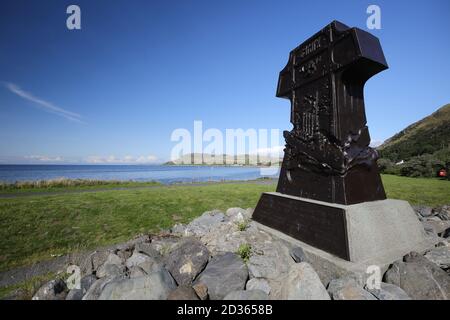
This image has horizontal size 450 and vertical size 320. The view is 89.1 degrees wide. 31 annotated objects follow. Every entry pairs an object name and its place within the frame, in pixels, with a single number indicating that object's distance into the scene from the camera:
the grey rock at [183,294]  2.95
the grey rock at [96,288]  3.23
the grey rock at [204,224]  5.86
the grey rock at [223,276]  3.30
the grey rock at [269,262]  3.70
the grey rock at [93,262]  4.12
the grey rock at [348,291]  2.93
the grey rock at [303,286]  3.00
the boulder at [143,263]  3.87
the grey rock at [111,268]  3.88
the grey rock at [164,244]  4.84
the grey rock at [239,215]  6.48
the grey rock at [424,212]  7.43
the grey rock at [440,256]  3.80
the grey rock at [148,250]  4.50
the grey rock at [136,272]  3.65
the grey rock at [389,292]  3.02
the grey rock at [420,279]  3.11
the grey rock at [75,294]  3.28
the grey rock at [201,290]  3.18
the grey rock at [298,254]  4.14
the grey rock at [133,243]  5.02
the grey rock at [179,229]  6.12
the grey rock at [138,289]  2.90
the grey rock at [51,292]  3.23
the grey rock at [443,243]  4.45
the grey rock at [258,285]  3.35
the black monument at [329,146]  4.45
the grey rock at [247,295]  3.01
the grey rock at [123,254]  4.64
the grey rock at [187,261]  3.67
